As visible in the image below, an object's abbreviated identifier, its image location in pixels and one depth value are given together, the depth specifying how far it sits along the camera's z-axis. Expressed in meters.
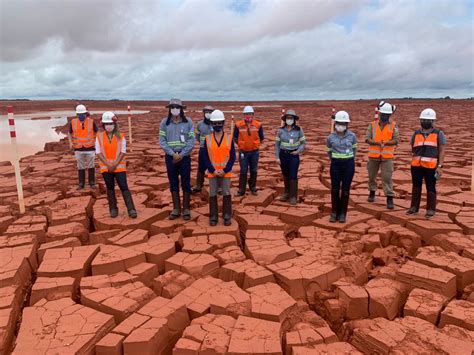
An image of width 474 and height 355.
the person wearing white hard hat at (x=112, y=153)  5.21
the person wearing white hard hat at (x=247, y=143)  6.49
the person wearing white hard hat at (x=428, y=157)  5.12
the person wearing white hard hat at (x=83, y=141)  6.90
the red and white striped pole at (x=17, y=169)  5.52
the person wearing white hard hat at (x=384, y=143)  5.68
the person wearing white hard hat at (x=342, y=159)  5.16
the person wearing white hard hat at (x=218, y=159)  5.09
